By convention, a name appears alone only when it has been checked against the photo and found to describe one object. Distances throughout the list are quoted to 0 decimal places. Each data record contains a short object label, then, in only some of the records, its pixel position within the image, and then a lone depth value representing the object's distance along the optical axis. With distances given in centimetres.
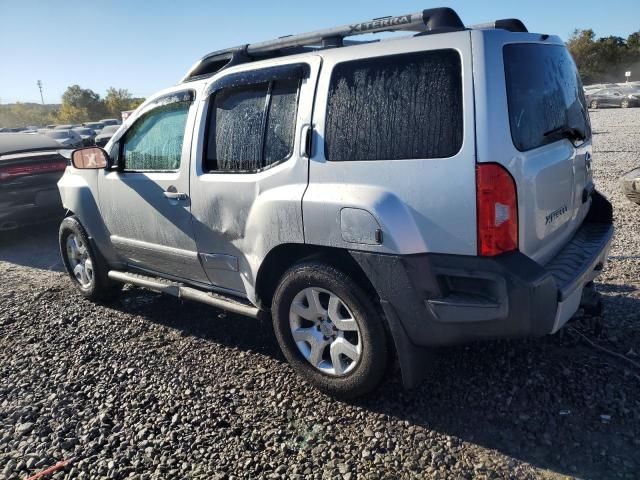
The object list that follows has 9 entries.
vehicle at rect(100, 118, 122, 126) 3888
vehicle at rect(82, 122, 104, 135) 3638
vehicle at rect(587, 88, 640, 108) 2916
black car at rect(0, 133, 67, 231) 697
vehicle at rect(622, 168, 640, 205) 644
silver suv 241
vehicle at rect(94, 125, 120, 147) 2181
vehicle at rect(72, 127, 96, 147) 2913
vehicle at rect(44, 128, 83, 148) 2534
